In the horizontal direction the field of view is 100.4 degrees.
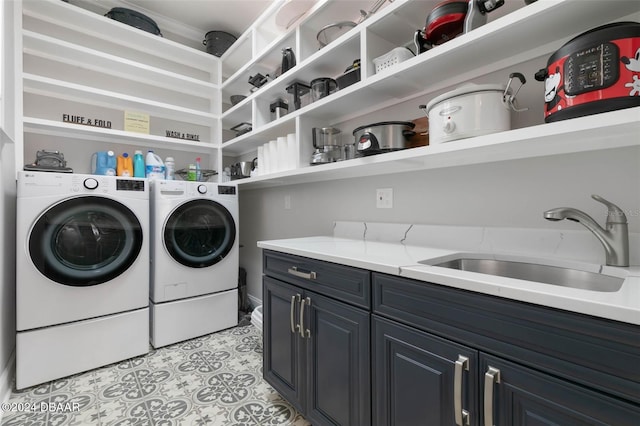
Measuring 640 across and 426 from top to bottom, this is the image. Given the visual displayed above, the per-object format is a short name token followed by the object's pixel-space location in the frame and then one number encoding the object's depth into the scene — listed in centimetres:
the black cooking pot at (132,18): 226
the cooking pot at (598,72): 70
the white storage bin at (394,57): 126
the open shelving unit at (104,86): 204
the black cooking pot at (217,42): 271
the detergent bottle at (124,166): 227
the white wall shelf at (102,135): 198
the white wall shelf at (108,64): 196
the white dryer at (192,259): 205
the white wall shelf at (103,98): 195
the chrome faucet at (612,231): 85
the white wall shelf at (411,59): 88
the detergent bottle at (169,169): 248
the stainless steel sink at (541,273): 86
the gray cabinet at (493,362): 54
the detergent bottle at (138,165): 233
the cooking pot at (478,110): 96
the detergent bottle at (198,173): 260
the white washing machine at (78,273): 158
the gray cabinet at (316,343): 103
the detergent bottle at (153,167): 238
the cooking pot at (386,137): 128
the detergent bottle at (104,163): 221
